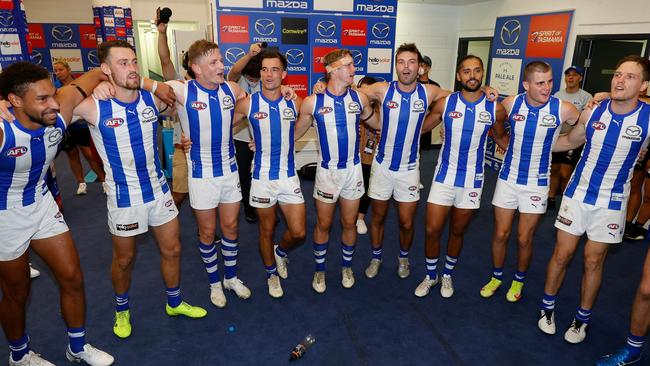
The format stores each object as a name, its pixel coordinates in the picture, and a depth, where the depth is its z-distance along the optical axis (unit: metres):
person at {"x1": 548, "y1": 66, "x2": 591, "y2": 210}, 5.78
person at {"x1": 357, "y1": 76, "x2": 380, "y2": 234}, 4.75
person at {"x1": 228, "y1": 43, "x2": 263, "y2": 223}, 4.50
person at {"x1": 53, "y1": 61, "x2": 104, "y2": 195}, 5.95
